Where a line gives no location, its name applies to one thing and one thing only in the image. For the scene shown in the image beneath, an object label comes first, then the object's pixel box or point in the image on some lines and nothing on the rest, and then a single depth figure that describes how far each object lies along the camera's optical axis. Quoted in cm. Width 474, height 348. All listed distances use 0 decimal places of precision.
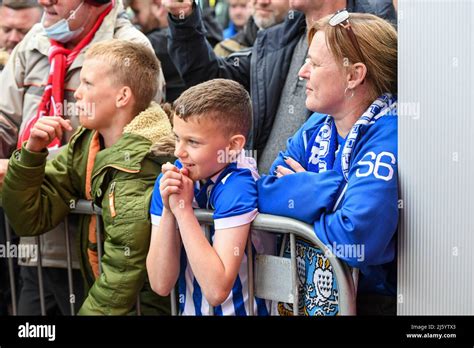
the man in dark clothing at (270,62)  420
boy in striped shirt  336
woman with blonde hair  315
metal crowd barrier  323
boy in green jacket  373
